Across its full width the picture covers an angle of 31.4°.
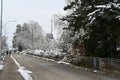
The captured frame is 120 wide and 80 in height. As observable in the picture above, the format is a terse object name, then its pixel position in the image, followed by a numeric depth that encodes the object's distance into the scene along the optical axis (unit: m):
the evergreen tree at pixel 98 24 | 21.84
